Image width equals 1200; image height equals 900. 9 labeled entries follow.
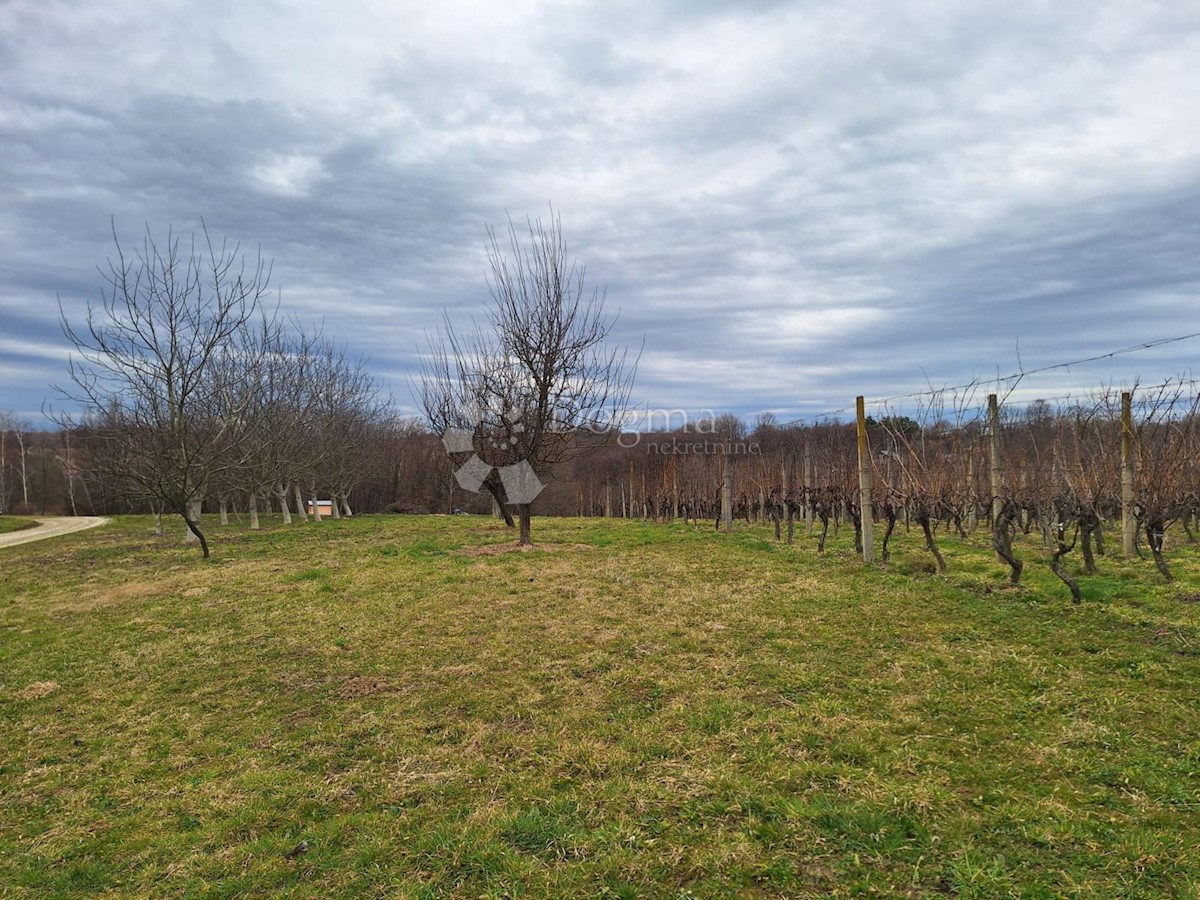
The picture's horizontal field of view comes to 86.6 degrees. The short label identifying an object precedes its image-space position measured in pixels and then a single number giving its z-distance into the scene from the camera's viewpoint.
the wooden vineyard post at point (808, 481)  11.80
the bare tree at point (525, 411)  11.83
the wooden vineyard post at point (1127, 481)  7.80
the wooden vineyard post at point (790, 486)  11.55
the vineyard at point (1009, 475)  7.03
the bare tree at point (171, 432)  11.95
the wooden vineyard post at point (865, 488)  8.52
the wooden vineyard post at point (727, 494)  13.78
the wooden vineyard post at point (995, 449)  8.25
